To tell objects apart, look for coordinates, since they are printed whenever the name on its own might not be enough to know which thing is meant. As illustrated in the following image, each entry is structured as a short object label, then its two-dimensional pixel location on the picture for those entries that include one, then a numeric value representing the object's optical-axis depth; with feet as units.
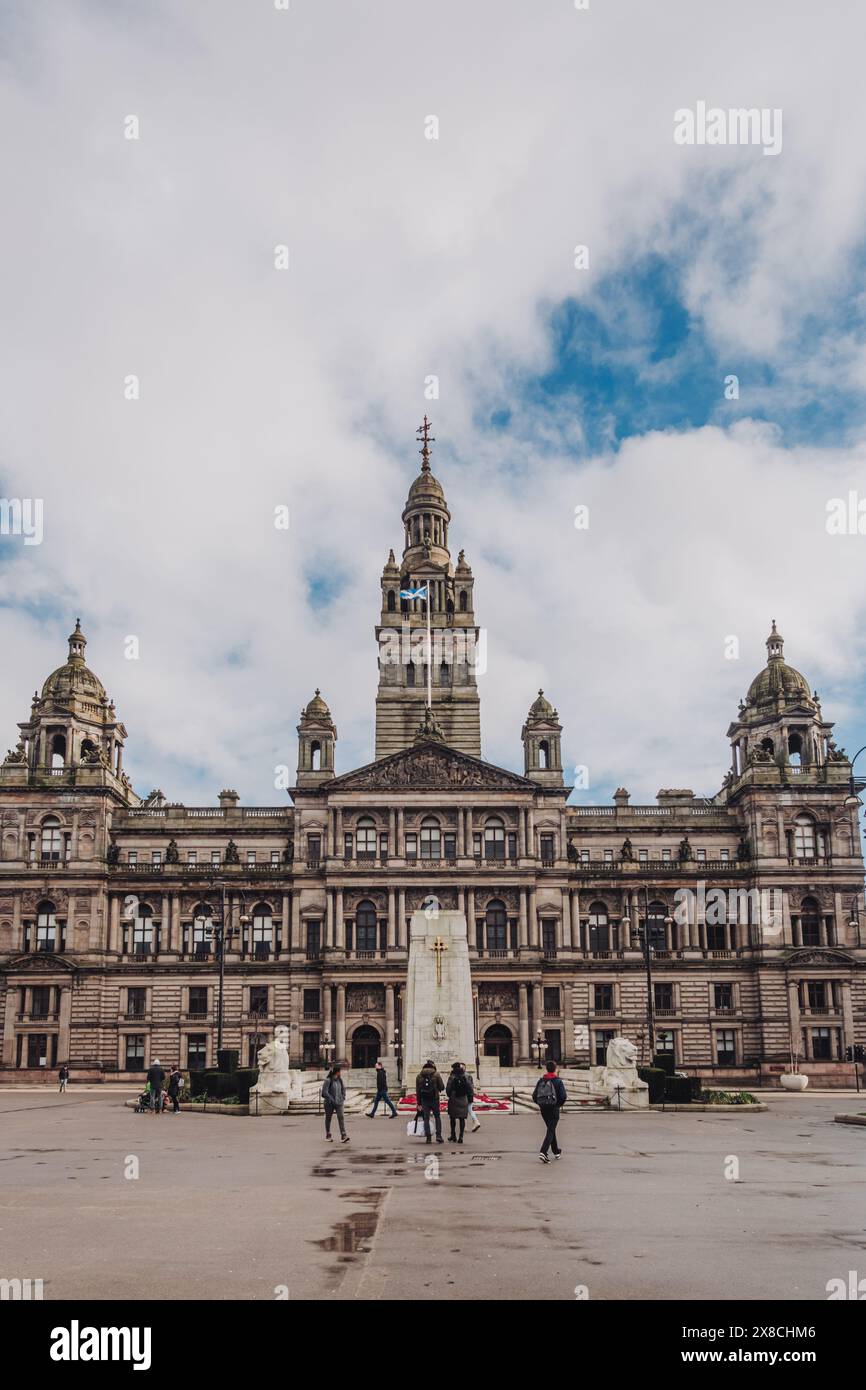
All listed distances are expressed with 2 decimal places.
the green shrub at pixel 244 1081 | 146.85
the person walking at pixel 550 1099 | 76.54
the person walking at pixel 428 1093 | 88.53
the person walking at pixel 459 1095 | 92.53
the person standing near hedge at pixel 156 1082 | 135.23
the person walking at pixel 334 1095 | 93.76
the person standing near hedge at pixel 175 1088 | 137.49
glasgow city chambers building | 241.35
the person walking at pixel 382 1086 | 120.37
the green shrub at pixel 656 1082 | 140.36
